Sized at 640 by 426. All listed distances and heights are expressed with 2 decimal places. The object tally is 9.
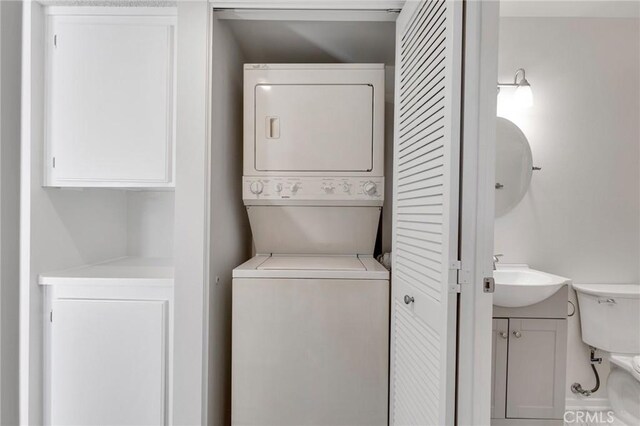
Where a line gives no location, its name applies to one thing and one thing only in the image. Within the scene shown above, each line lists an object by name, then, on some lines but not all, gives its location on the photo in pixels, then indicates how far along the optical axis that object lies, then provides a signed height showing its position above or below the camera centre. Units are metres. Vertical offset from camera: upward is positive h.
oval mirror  2.36 +0.31
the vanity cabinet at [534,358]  1.92 -0.84
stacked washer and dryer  1.67 -0.32
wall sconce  2.29 +0.77
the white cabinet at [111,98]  1.65 +0.50
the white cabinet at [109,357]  1.66 -0.75
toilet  2.00 -0.76
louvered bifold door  1.02 -0.02
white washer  1.67 -0.72
